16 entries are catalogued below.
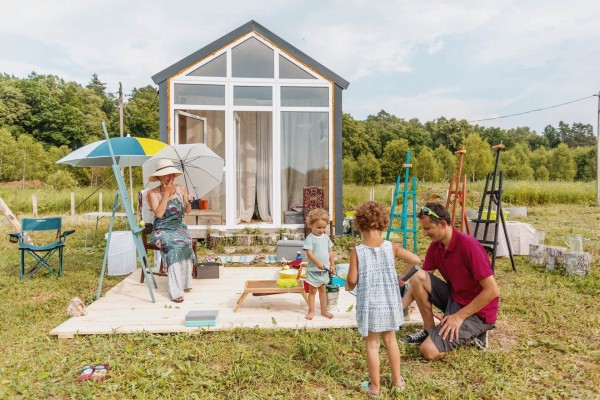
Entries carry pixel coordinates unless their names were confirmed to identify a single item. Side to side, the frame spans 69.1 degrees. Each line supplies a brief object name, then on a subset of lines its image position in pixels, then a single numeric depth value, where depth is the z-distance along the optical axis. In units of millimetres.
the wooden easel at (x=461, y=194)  6059
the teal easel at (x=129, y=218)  4574
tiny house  8484
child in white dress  2662
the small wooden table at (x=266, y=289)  4223
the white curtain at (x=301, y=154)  8820
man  3105
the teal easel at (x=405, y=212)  7316
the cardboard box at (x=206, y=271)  5809
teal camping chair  5828
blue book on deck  3883
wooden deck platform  3879
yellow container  4727
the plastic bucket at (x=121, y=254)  6215
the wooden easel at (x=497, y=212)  5933
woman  4887
